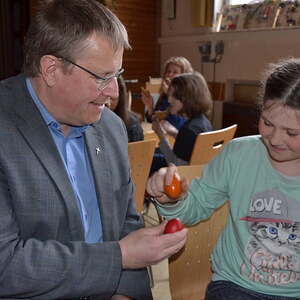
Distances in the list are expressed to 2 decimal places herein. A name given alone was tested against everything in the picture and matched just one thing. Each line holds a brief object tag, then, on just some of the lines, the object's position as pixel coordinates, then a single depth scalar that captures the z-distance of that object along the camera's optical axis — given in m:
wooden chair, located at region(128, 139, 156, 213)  2.13
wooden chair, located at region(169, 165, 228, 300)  1.42
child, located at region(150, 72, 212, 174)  2.78
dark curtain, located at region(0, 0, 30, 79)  6.02
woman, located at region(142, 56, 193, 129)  4.02
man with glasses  1.00
